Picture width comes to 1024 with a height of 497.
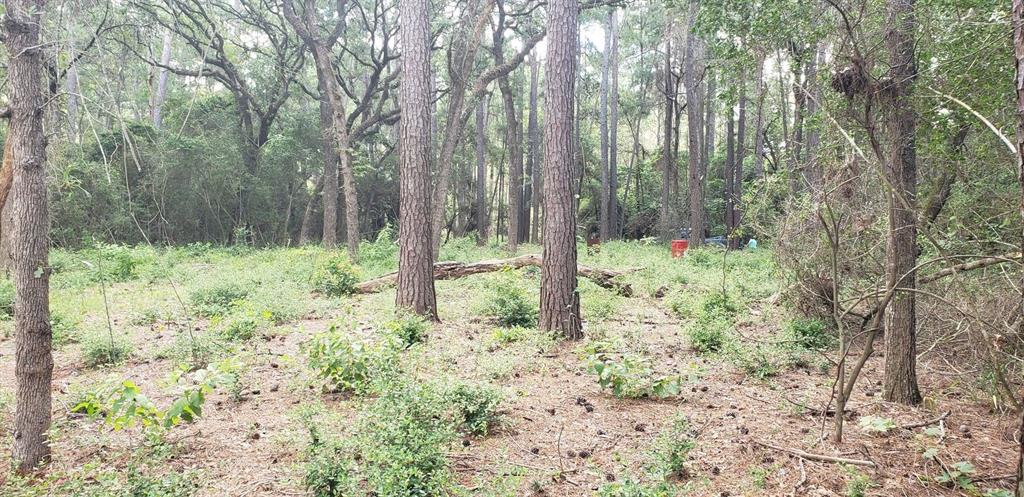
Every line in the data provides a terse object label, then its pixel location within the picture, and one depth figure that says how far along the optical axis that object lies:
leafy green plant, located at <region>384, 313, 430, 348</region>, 5.91
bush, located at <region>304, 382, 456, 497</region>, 2.80
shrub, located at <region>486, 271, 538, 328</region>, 7.16
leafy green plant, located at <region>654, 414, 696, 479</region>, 3.09
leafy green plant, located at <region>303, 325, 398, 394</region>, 4.34
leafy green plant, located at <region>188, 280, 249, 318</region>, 7.82
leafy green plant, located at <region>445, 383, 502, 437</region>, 3.76
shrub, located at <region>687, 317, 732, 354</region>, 5.93
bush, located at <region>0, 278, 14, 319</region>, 7.76
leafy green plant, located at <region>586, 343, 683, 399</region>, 4.30
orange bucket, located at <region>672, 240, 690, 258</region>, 16.49
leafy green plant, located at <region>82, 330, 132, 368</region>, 5.59
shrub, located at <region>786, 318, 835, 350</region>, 6.05
